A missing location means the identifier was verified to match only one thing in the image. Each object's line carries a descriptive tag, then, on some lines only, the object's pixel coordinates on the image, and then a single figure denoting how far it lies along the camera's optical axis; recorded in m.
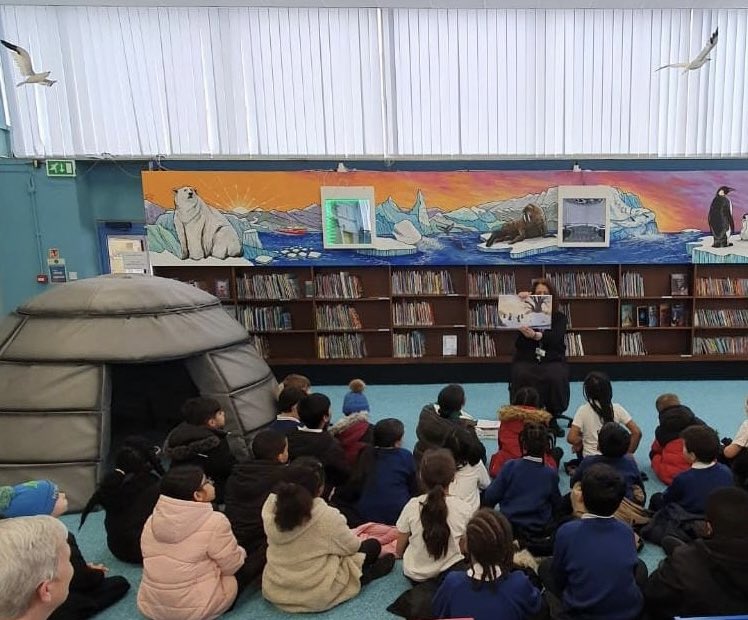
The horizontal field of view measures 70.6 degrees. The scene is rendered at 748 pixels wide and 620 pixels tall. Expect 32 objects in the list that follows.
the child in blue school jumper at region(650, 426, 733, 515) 2.59
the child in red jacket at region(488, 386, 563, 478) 3.36
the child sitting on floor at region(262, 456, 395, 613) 2.30
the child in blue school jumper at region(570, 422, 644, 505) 2.81
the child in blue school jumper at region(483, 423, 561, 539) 2.69
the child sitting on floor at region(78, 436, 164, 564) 2.82
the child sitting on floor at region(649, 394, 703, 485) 3.49
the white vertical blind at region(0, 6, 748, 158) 6.60
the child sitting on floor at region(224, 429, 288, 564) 2.71
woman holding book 4.72
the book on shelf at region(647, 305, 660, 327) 6.42
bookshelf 6.41
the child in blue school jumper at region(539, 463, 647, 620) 1.98
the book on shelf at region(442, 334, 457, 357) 6.59
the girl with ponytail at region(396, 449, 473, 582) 2.32
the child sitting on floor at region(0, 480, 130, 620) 2.07
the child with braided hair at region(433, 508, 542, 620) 1.78
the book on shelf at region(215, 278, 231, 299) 6.65
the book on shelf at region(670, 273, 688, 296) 6.40
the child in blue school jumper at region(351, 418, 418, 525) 2.98
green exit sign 6.80
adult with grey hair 1.10
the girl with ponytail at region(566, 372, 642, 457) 3.54
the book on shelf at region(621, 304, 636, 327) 6.45
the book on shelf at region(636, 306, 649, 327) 6.43
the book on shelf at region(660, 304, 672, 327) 6.43
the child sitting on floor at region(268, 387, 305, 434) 3.54
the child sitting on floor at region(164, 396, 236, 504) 3.00
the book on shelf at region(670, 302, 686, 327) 6.42
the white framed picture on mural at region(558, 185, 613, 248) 6.14
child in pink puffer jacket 2.27
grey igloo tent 3.50
